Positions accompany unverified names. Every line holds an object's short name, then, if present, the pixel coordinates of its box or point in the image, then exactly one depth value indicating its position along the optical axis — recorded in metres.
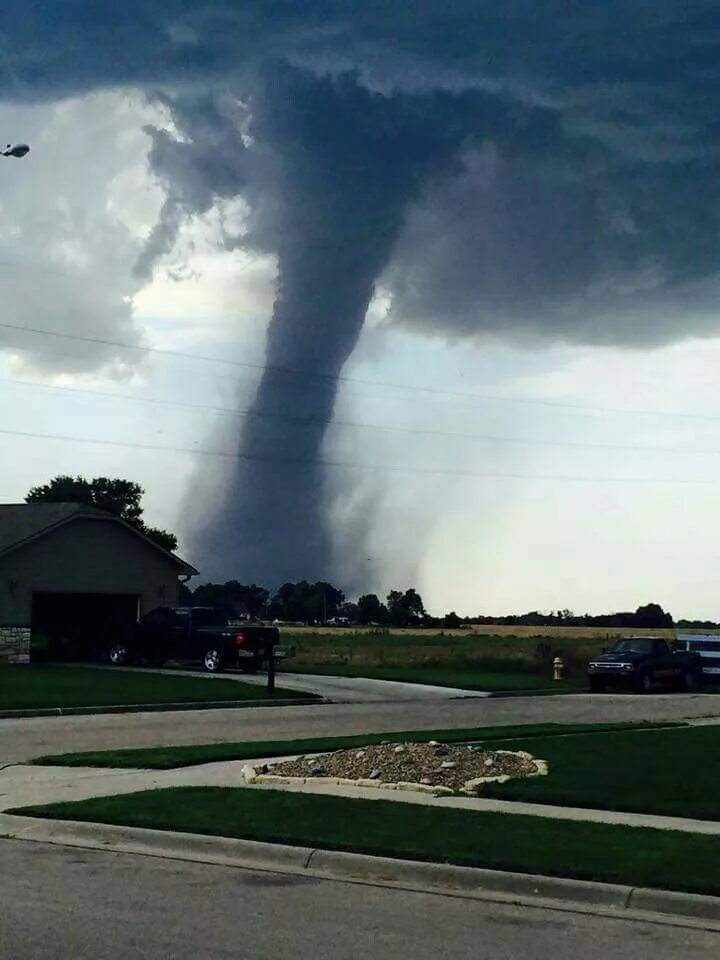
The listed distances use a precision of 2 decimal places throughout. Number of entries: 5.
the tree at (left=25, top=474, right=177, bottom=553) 94.75
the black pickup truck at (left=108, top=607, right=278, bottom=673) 38.94
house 41.94
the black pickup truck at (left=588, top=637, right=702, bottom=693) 36.94
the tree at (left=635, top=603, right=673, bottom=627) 135.79
